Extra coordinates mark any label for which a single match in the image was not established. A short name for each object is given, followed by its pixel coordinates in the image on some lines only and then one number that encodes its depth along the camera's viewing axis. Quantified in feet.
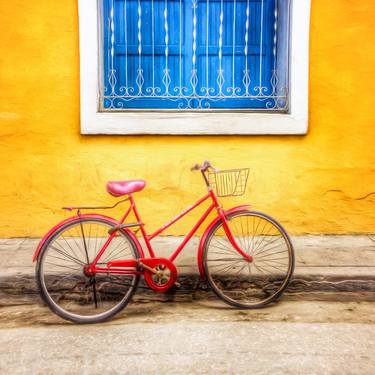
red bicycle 12.66
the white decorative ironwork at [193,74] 17.75
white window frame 17.06
